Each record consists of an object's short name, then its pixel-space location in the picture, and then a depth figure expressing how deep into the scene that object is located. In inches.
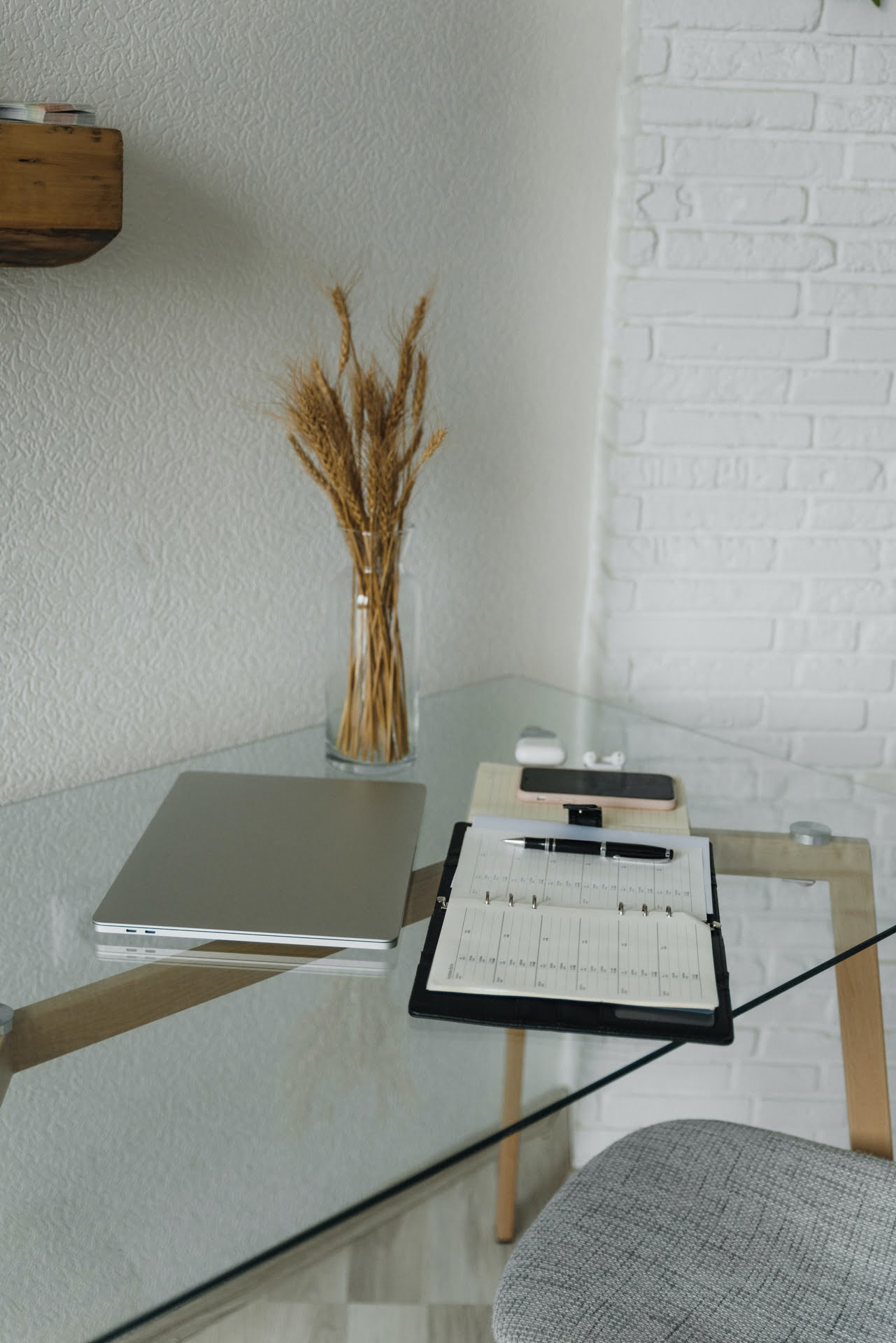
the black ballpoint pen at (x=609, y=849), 36.9
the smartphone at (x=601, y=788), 41.5
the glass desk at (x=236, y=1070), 23.5
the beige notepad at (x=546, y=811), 40.3
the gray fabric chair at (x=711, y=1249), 34.8
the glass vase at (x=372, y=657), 44.6
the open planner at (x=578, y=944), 29.1
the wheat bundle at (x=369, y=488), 42.1
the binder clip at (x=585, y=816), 39.4
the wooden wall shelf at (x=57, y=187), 33.5
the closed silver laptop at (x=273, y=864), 33.7
